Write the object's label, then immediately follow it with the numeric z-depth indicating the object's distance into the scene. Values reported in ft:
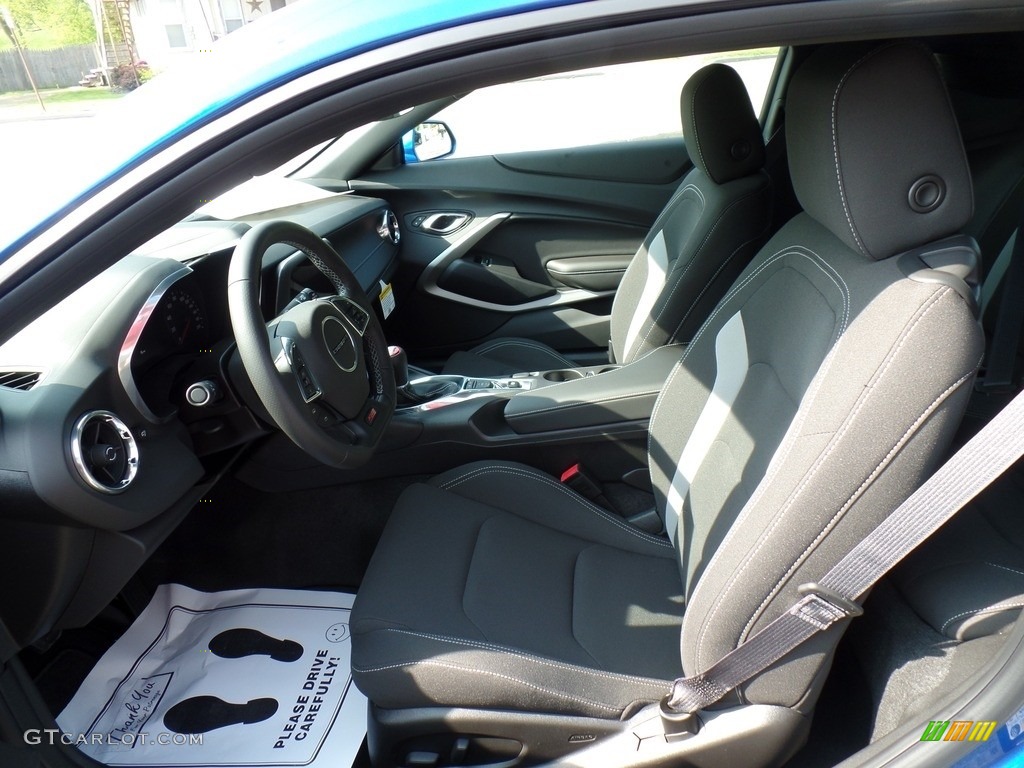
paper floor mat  4.62
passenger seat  5.58
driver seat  2.93
